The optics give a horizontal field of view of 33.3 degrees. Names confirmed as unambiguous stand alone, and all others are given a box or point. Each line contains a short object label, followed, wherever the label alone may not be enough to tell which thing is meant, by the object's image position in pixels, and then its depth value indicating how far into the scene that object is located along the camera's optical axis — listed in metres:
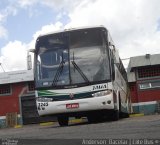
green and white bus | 9.08
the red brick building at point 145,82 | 21.05
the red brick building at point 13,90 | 22.35
